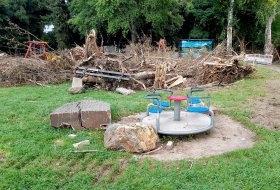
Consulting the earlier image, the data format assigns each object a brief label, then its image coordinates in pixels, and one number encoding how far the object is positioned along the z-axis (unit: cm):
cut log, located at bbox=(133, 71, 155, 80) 1221
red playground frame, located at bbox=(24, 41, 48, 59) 1684
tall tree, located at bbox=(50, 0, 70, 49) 3203
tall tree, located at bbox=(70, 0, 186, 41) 2605
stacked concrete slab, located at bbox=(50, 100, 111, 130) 652
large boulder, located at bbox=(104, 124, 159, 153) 528
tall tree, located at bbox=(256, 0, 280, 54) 2230
